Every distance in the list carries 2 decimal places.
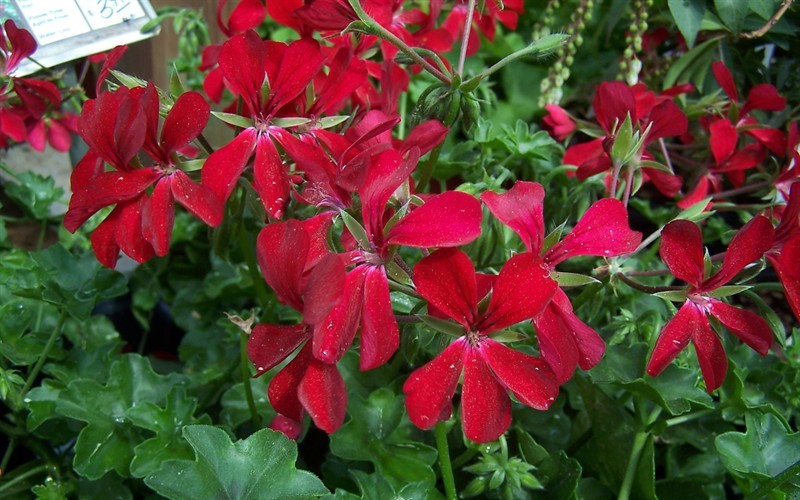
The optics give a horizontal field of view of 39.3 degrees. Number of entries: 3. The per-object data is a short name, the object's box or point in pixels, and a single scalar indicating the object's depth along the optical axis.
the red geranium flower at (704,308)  0.29
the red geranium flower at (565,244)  0.27
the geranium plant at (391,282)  0.27
